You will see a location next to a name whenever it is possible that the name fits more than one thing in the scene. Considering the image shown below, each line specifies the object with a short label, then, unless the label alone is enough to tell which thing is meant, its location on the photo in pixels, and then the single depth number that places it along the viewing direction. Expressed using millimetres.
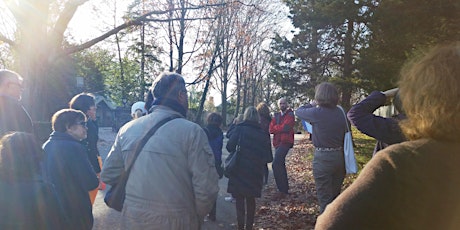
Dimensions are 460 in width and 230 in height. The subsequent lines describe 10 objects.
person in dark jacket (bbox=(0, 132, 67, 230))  2549
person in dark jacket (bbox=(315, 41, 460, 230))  1203
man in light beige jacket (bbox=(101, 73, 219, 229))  2896
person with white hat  6590
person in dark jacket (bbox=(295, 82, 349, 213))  4996
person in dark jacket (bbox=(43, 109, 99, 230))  3564
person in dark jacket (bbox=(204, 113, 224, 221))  6543
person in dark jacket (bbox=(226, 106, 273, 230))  5609
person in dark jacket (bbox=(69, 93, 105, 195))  5156
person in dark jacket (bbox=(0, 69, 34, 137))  4418
